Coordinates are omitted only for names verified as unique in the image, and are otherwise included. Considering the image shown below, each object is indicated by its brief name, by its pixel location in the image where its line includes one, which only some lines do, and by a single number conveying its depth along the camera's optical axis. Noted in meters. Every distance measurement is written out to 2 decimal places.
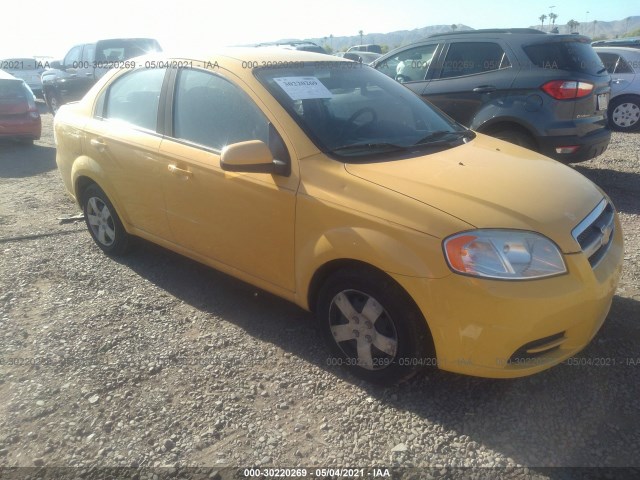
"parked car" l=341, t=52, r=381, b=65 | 19.87
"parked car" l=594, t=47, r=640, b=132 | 9.85
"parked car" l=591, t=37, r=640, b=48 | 13.41
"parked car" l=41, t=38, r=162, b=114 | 12.45
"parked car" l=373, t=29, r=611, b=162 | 5.64
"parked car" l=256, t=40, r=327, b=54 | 15.26
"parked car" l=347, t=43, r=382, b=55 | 27.48
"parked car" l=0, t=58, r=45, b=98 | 17.77
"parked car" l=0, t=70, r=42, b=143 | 9.44
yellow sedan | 2.40
